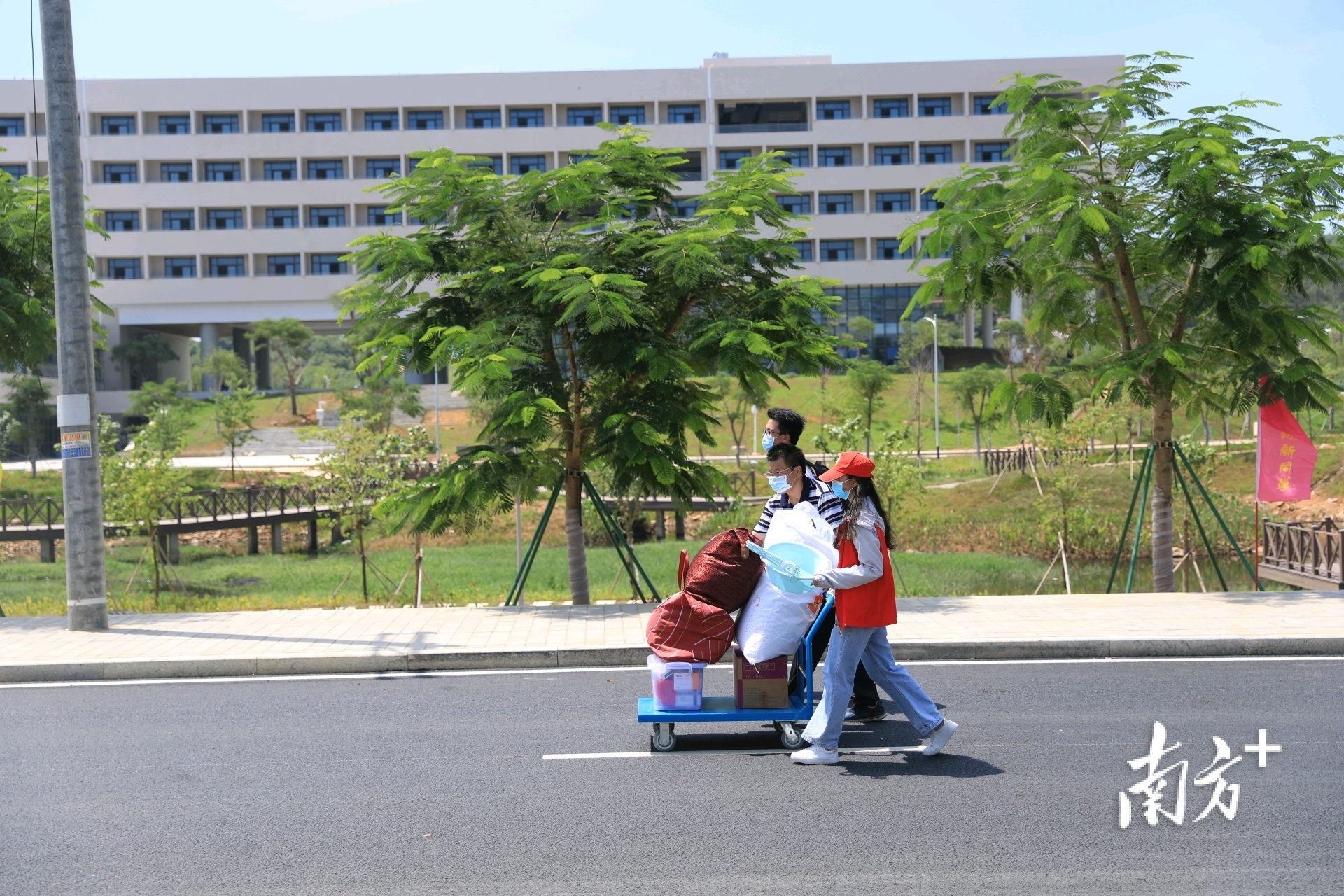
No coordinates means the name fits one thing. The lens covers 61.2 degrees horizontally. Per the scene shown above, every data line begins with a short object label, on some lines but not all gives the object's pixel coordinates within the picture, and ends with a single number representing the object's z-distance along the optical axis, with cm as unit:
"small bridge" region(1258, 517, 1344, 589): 1791
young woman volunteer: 631
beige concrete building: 6650
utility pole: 1123
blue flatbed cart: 689
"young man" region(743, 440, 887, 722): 688
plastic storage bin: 683
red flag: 1343
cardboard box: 695
